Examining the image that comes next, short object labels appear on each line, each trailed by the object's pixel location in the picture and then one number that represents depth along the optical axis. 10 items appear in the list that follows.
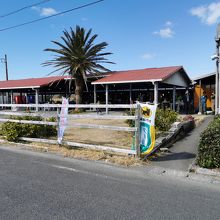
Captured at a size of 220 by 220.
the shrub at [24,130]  8.66
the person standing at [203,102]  18.89
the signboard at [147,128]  6.18
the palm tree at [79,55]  23.34
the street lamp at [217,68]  13.18
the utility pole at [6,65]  47.47
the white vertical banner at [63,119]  7.67
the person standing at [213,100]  19.95
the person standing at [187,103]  21.22
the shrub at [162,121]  9.87
